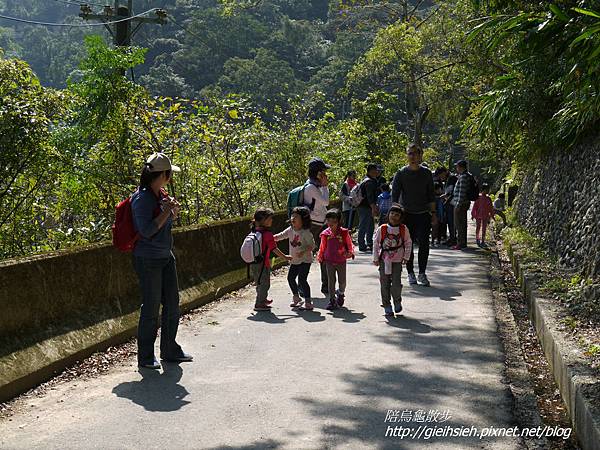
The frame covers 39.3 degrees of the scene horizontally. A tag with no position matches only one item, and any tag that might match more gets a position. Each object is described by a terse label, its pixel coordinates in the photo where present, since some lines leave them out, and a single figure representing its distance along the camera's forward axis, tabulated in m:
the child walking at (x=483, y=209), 17.70
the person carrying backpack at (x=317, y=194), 11.13
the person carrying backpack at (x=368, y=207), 16.28
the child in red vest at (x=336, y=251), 9.80
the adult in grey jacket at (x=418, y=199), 11.36
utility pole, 18.06
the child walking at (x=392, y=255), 9.25
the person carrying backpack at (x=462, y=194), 16.67
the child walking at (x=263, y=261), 9.65
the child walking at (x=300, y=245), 9.84
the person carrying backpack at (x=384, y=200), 16.06
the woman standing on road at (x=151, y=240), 6.61
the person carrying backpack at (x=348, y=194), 18.01
